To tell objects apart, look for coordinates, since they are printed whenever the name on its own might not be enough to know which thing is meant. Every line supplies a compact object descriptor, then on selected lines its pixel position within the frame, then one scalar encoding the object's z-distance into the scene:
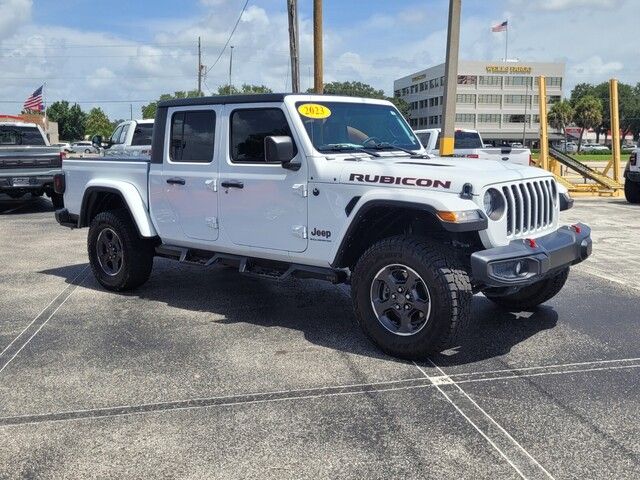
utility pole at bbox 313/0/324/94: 16.97
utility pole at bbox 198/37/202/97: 57.62
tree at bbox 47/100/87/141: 108.94
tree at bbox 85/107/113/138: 110.81
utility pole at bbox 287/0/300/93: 17.30
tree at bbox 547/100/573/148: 82.62
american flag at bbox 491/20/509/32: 61.28
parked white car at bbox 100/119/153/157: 14.76
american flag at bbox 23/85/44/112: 43.04
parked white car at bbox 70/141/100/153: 56.35
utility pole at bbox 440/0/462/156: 10.98
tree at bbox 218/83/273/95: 69.81
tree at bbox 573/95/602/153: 80.44
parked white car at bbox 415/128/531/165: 14.67
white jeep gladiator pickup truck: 4.30
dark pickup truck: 13.39
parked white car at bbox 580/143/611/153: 83.69
